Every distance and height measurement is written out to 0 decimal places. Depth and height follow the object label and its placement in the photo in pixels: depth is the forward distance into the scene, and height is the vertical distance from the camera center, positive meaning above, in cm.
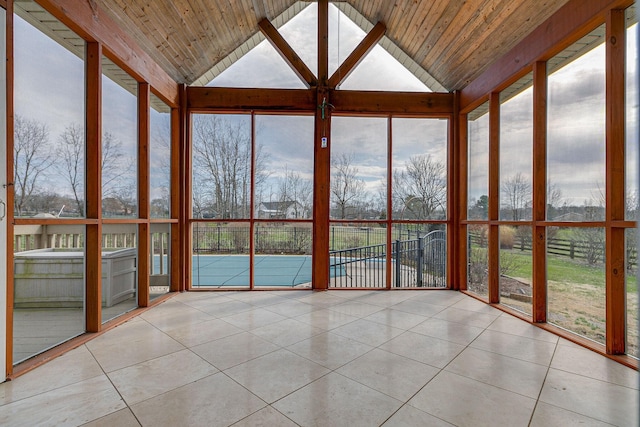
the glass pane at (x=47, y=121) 226 +79
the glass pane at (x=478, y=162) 417 +78
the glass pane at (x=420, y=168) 480 +77
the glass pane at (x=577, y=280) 263 -63
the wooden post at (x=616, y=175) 240 +33
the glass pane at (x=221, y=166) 460 +77
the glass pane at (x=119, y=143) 313 +81
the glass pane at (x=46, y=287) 232 -64
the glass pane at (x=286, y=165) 468 +80
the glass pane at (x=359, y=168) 477 +77
